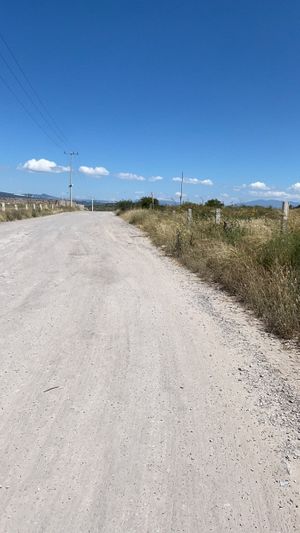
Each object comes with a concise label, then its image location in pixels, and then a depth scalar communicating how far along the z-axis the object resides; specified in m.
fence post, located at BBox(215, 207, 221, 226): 13.14
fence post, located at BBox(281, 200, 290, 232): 9.02
